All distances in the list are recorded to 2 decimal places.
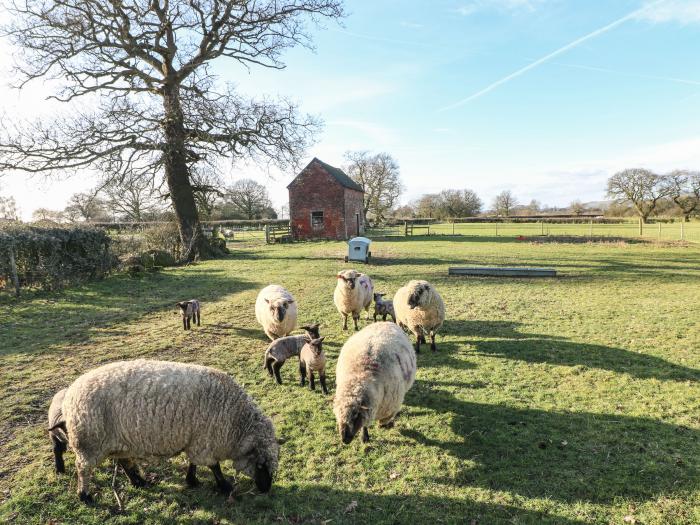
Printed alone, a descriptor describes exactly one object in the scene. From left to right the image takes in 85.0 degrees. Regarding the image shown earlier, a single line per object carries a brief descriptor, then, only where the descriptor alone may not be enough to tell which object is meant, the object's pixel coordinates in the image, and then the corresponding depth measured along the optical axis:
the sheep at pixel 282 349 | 6.74
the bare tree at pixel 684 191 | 55.81
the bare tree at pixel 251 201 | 66.44
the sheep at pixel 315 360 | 6.28
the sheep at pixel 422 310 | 8.08
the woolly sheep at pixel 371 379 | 4.43
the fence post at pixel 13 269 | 13.00
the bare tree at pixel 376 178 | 61.00
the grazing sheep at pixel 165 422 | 3.80
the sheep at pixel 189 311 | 9.63
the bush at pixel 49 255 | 13.18
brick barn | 35.81
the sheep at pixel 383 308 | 10.11
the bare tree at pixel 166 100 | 17.95
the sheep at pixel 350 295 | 9.52
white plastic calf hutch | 21.00
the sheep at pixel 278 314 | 8.04
